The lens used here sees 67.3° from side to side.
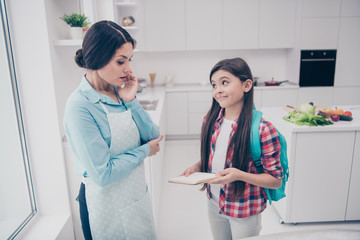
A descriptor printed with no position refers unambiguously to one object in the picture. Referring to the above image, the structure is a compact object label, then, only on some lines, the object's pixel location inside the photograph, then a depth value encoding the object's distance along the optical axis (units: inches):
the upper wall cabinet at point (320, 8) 163.5
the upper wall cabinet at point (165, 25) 171.8
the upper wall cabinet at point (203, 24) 173.0
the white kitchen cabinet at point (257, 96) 176.0
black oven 168.4
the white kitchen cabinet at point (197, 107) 179.5
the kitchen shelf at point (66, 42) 65.5
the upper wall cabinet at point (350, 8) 163.2
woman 38.8
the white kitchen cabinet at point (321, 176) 83.0
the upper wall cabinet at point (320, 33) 165.8
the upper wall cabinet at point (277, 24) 172.7
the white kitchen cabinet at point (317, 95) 173.8
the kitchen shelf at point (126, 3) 147.4
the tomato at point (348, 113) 88.4
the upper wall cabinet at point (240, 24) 172.9
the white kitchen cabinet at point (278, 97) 175.2
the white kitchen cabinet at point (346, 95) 174.4
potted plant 70.1
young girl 43.8
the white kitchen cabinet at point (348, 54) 166.6
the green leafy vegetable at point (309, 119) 82.7
